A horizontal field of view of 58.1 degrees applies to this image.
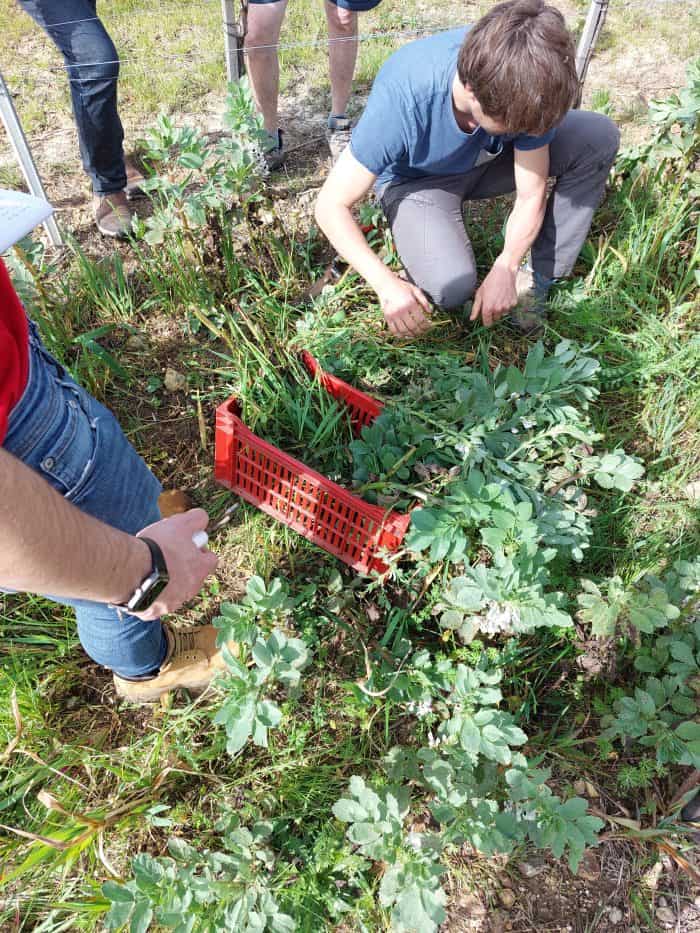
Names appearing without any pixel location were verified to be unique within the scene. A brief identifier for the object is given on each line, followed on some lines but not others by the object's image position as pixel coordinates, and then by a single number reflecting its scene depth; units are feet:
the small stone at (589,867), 4.91
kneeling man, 5.62
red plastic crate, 5.53
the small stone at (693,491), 6.61
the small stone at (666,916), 4.75
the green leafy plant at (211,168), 6.64
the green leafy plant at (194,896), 3.83
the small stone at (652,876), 4.85
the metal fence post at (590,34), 7.86
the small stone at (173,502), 6.68
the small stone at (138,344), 7.68
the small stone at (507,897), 4.77
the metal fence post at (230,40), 8.02
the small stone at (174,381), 7.40
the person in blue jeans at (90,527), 2.97
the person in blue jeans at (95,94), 7.35
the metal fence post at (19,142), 7.09
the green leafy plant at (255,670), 4.04
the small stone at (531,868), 4.88
